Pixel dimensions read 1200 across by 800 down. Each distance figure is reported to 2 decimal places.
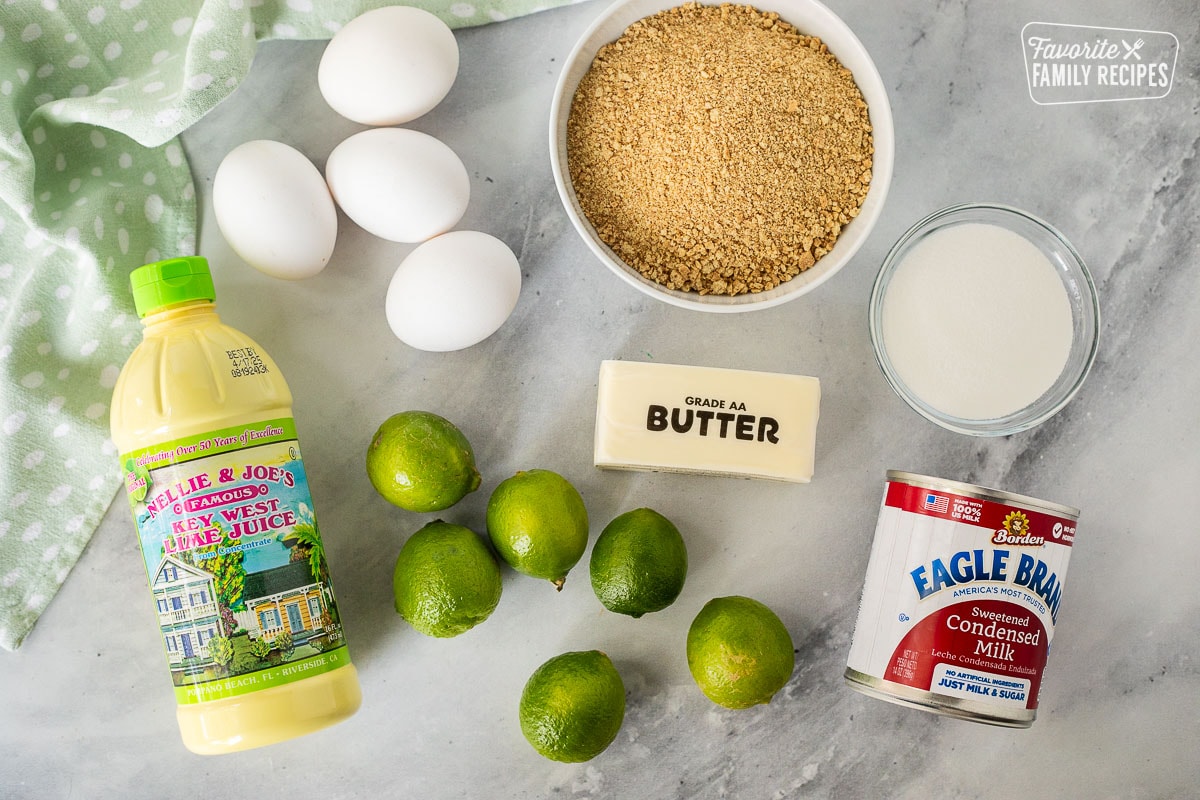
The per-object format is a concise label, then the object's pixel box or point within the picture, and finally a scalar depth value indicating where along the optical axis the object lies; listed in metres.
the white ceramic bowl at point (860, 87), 0.68
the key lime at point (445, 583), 0.67
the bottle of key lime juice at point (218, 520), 0.65
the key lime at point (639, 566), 0.67
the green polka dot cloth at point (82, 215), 0.69
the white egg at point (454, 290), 0.67
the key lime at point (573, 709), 0.67
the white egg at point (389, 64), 0.67
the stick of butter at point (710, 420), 0.69
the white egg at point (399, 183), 0.67
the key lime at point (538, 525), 0.67
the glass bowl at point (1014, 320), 0.70
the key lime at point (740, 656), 0.67
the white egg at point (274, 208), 0.67
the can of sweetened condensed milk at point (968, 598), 0.66
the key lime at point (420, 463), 0.67
